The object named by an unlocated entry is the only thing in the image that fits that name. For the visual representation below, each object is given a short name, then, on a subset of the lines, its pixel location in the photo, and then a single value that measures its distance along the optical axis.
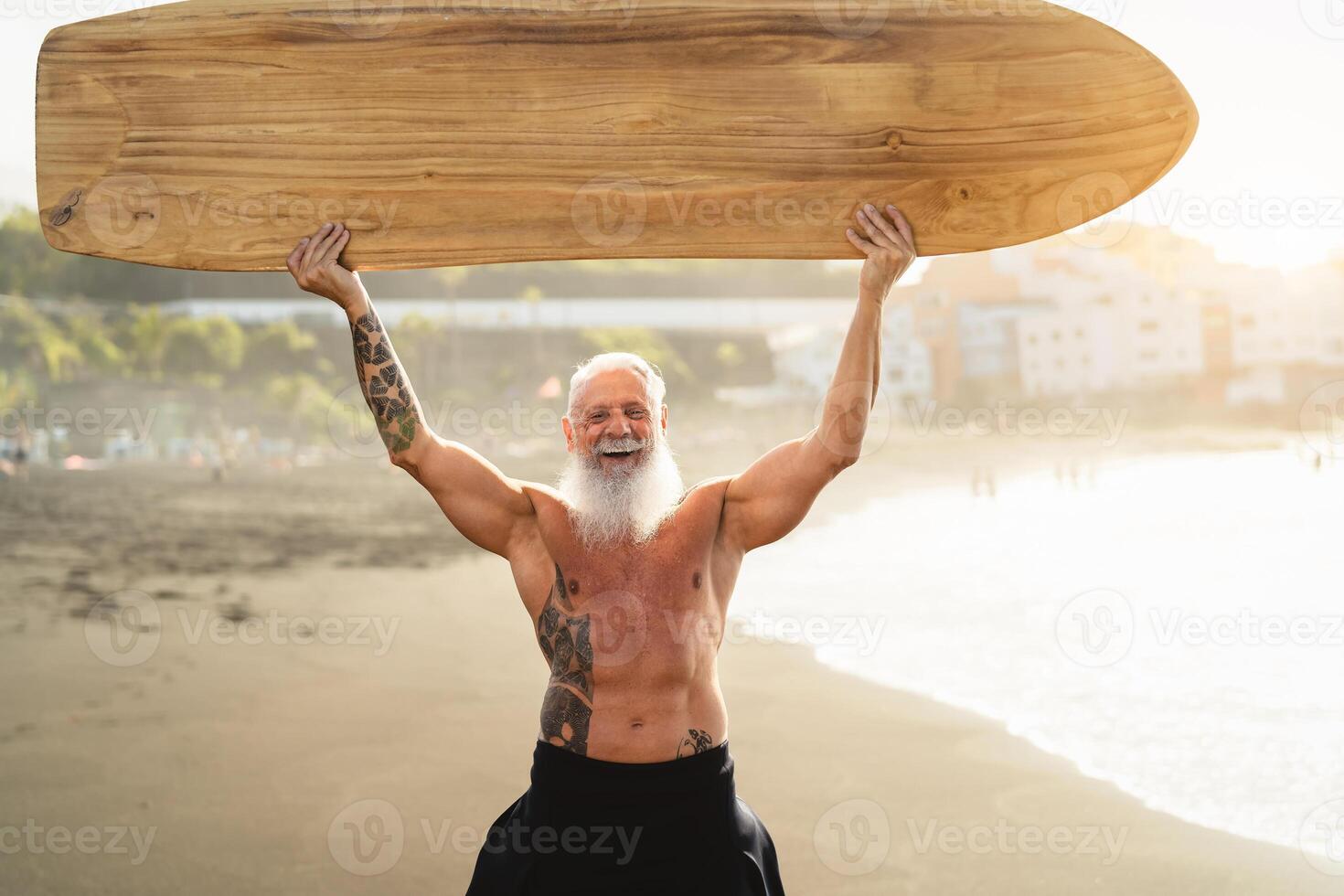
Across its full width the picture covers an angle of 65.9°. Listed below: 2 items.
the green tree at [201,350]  31.28
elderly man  2.23
